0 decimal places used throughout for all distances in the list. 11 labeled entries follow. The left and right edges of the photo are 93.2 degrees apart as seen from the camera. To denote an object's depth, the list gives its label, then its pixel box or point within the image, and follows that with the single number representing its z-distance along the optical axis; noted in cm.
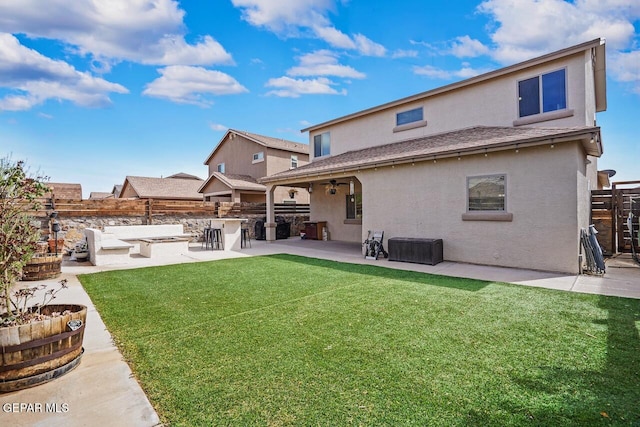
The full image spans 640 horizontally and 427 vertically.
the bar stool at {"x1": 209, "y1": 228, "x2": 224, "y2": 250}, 1213
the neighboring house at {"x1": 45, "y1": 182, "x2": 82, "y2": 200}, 1183
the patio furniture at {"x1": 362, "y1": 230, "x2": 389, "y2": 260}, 947
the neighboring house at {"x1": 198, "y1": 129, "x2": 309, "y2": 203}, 1978
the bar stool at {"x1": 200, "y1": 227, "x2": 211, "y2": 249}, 1234
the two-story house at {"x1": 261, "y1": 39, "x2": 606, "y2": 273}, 692
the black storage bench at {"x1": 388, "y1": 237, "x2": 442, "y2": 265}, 819
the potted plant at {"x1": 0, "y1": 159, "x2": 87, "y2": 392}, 253
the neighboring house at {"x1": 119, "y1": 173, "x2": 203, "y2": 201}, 2511
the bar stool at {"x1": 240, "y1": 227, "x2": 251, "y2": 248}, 1295
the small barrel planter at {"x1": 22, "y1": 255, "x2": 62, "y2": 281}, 687
